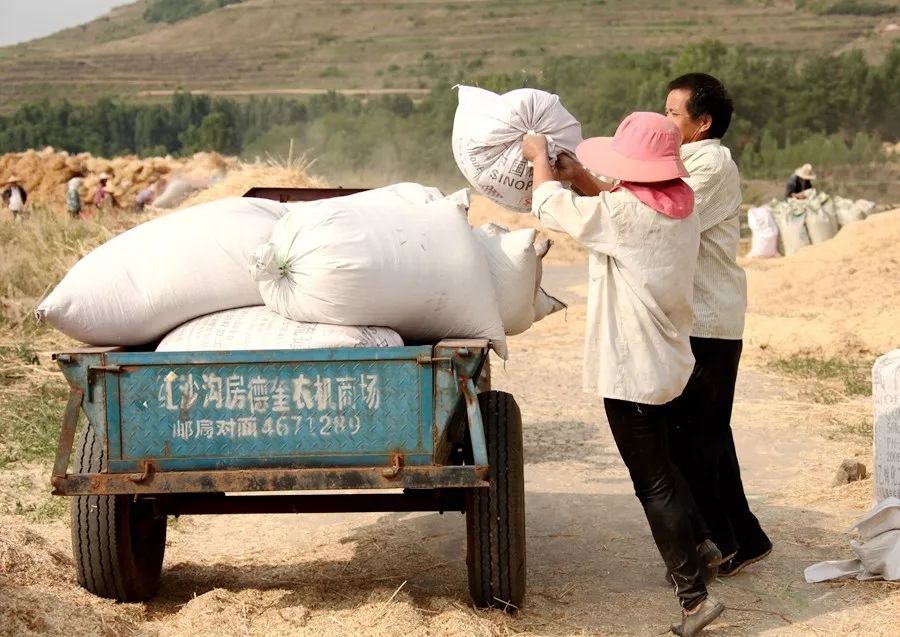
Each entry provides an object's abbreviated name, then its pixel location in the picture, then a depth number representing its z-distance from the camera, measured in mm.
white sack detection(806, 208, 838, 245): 18891
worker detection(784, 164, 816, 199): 20156
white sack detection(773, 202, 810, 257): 18938
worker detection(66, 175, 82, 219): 24375
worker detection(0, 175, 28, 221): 20947
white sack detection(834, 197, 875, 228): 19328
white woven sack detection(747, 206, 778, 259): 18891
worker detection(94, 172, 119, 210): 25391
